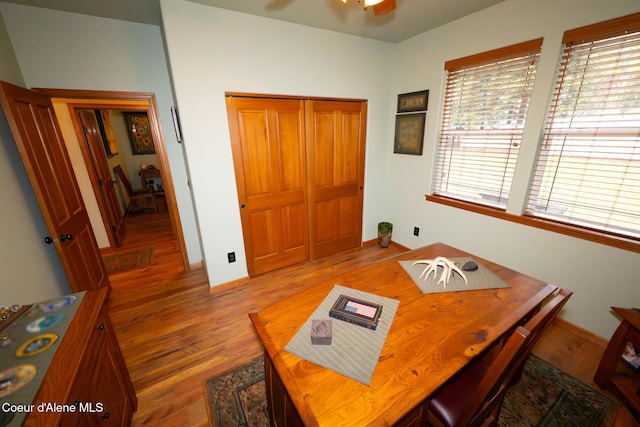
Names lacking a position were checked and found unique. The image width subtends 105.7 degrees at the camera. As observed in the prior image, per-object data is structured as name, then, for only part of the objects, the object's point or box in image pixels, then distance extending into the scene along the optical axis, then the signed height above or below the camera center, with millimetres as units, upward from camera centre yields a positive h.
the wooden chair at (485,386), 834 -1077
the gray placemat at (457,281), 1348 -780
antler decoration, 1390 -737
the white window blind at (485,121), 2070 +180
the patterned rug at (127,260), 3113 -1478
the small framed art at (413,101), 2760 +460
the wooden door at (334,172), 2789 -350
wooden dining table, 780 -801
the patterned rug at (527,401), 1396 -1544
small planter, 3441 -1248
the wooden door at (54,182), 1591 -253
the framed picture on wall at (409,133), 2861 +96
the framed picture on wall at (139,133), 5496 +299
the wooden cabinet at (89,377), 762 -821
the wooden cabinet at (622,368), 1372 -1399
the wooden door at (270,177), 2406 -352
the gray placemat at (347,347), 895 -794
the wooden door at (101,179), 3283 -453
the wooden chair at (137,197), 5022 -1034
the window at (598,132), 1600 +43
